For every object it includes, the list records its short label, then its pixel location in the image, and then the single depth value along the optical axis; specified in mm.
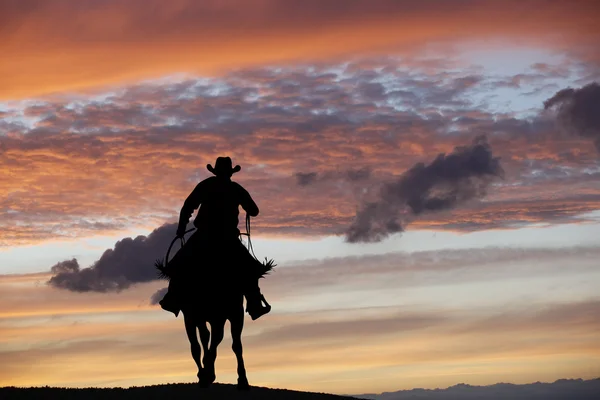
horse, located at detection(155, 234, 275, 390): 22516
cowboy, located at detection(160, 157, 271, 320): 22906
